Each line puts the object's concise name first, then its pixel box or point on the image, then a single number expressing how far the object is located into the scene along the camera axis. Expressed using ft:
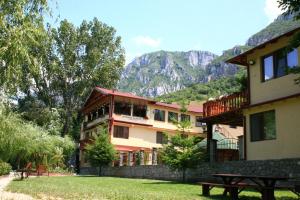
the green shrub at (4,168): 97.36
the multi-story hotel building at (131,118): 143.23
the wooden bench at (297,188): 37.20
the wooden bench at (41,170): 103.63
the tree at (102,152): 113.50
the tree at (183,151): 71.26
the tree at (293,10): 38.65
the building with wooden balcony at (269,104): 58.70
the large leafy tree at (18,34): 31.89
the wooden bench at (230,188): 40.12
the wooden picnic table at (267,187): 37.16
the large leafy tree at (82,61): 177.06
